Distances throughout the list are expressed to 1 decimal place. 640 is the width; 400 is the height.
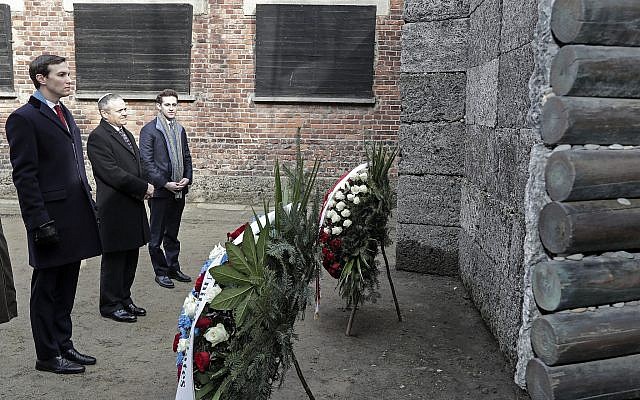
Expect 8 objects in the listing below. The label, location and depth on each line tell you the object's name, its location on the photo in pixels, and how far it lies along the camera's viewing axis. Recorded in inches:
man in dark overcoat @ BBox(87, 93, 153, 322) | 219.1
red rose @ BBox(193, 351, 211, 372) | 121.8
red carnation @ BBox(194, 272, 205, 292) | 128.5
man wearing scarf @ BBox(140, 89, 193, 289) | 265.6
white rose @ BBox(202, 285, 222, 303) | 122.5
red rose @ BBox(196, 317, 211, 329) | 124.3
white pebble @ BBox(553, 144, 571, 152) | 126.0
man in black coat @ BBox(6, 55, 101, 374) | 172.2
